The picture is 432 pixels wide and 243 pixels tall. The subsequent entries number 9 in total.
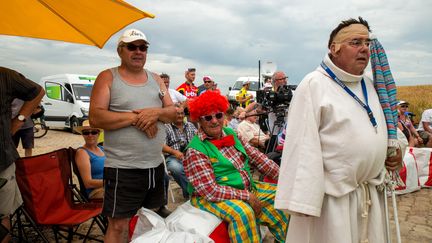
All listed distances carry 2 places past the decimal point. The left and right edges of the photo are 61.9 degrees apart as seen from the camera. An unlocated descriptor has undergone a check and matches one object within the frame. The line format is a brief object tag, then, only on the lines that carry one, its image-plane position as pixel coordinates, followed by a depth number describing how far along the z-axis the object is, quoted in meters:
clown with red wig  2.63
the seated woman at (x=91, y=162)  3.70
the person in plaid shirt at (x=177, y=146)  4.85
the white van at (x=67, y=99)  13.52
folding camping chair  3.30
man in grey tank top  2.54
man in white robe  1.85
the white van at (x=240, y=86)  15.18
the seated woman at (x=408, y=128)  7.81
